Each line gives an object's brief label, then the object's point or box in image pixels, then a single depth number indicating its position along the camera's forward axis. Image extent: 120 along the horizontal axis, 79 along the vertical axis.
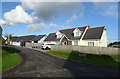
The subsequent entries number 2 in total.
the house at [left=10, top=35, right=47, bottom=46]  39.62
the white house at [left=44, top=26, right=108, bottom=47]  21.42
